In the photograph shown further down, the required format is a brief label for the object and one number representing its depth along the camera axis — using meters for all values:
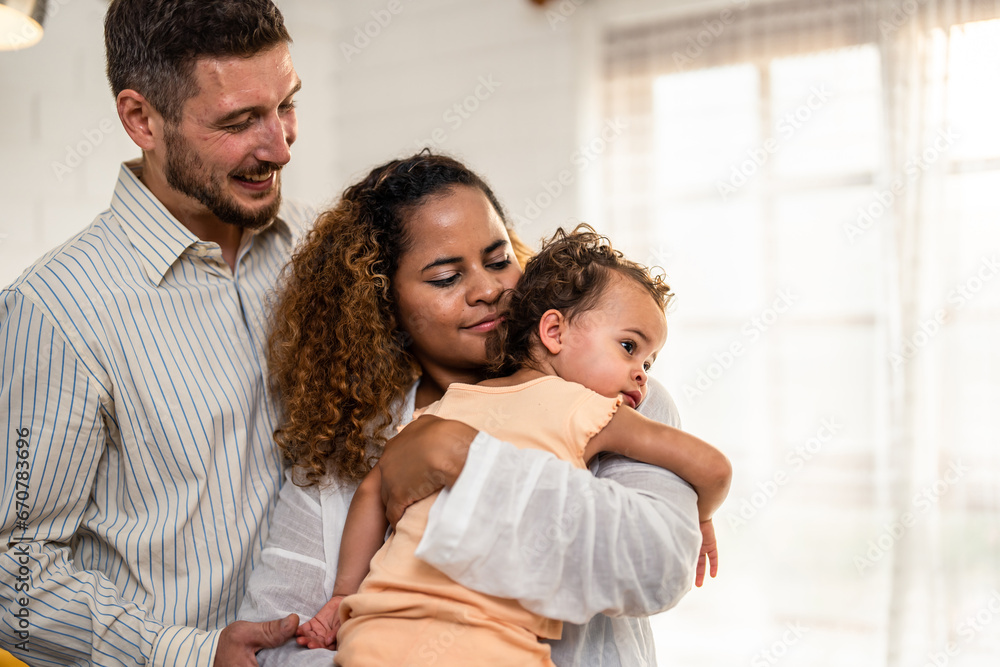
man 1.30
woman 1.02
